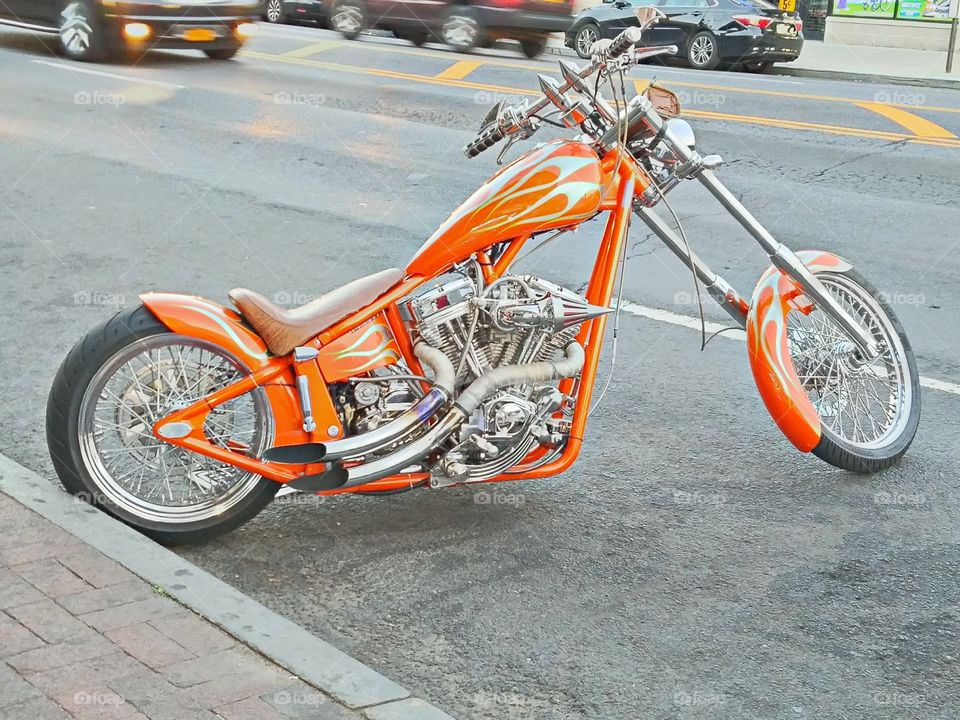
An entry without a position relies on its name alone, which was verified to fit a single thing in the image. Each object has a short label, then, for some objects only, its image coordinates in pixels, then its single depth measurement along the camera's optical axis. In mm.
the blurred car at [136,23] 16188
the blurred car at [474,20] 19000
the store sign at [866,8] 26391
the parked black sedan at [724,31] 20312
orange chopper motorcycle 4105
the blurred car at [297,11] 24625
